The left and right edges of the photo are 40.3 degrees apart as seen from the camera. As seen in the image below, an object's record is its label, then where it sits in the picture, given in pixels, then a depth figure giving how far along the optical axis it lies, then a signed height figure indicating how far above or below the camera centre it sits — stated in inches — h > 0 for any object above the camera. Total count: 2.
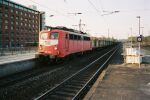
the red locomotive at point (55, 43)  701.3 +2.8
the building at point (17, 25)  2600.9 +271.7
